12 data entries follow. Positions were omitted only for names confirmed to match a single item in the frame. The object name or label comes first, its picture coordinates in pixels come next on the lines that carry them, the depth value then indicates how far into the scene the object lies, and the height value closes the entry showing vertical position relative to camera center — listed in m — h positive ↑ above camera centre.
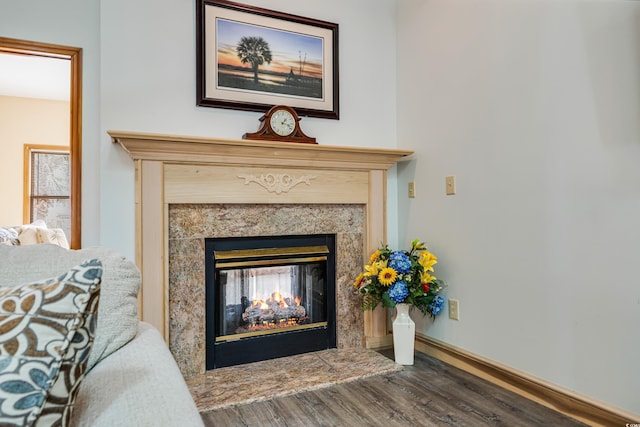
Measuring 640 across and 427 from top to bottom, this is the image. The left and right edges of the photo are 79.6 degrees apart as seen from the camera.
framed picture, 2.57 +1.12
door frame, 2.37 +0.57
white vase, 2.58 -0.83
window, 3.94 +0.33
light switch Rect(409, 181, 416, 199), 2.97 +0.20
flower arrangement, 2.55 -0.45
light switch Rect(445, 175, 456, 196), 2.60 +0.21
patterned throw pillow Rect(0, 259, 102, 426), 0.56 -0.20
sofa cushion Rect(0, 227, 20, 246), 2.66 -0.12
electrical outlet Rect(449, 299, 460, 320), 2.56 -0.64
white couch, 0.70 -0.34
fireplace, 2.31 +0.06
